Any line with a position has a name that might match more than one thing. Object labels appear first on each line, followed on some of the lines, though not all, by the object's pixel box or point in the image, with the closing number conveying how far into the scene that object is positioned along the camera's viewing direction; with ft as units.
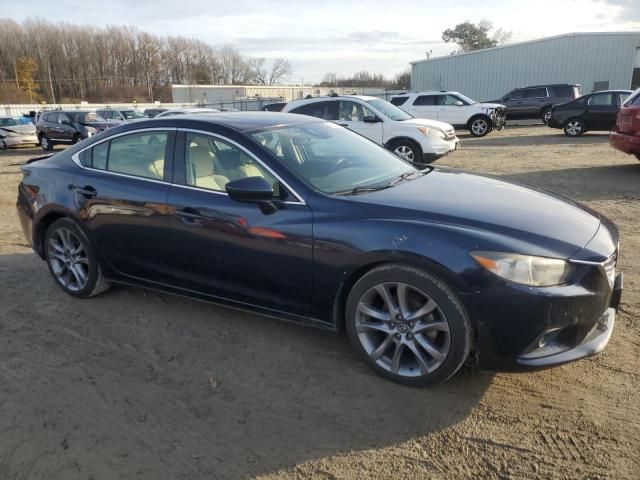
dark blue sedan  8.82
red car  30.12
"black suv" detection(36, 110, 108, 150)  63.87
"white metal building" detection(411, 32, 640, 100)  100.48
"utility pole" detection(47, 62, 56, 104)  271.16
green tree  221.46
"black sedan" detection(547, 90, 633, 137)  56.08
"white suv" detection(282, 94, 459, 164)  36.99
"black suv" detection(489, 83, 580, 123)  73.15
